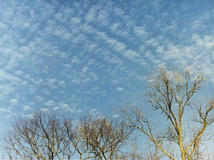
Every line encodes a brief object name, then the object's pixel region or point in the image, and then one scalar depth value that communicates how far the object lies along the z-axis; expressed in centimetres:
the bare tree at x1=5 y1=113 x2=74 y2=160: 2097
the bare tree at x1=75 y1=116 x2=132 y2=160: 2016
